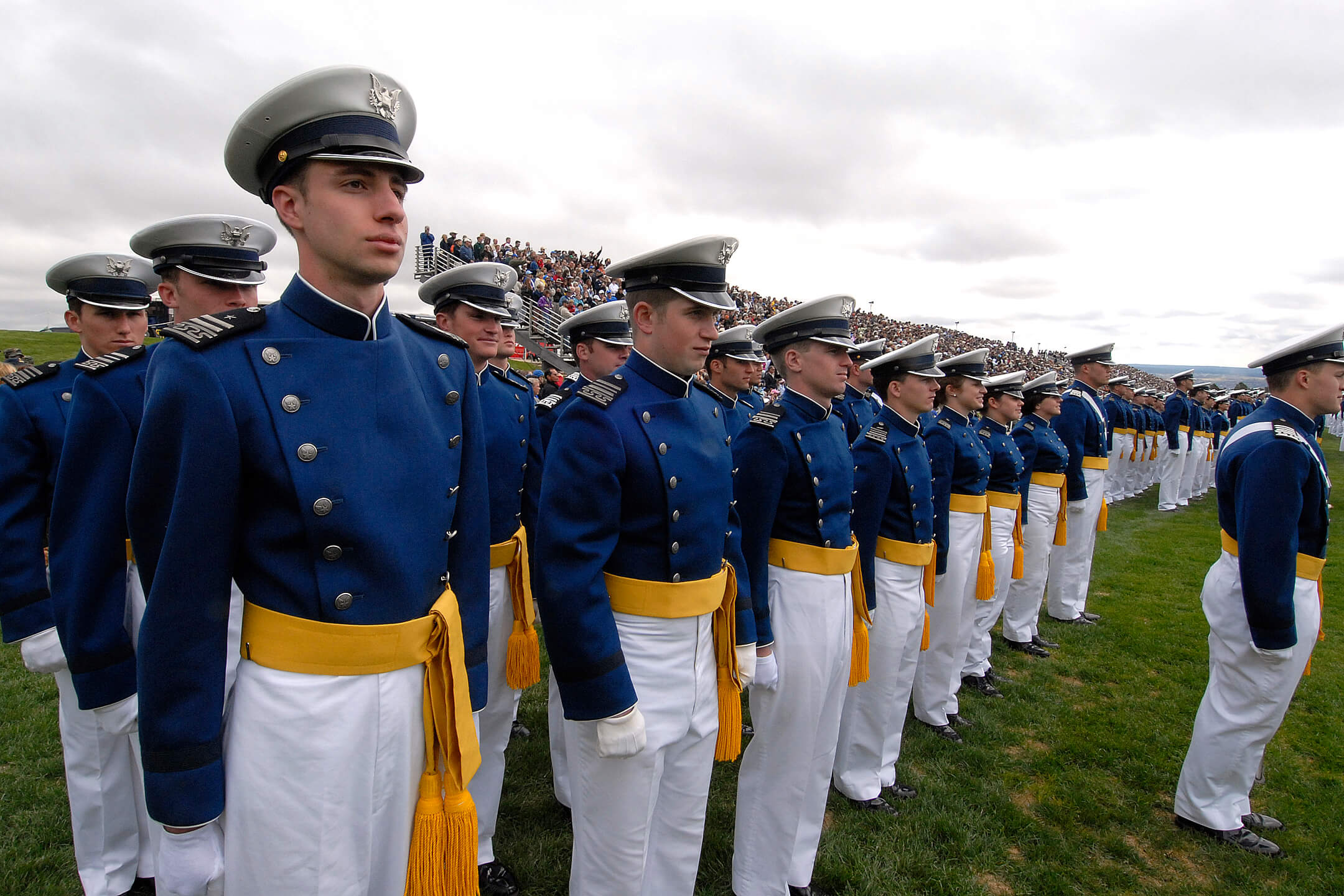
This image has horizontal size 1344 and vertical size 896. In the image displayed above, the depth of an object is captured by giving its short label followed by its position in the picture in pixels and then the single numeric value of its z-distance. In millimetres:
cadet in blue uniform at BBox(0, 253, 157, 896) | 3014
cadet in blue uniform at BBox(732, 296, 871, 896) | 3445
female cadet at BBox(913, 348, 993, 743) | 5535
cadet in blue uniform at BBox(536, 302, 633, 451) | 5223
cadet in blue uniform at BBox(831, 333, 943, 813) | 4473
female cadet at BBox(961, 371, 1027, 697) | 6355
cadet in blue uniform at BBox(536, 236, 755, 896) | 2420
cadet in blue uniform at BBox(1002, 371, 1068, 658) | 7340
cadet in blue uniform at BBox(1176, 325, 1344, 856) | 3896
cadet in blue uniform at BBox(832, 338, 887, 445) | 6422
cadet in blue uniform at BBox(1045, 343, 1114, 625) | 8195
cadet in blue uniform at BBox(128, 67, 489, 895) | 1560
